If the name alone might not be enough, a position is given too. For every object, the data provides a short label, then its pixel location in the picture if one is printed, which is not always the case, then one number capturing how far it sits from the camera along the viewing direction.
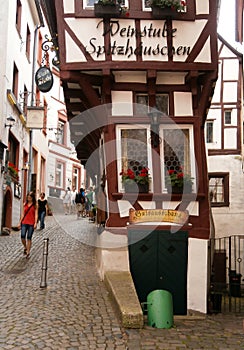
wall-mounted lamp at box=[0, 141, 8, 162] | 15.47
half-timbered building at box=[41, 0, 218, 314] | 10.09
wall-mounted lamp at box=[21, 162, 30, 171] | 20.77
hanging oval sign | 13.55
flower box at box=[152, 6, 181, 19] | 10.01
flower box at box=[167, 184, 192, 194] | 10.16
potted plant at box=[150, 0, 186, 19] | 9.96
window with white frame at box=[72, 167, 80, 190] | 37.09
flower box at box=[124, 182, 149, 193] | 10.09
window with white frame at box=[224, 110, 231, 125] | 19.52
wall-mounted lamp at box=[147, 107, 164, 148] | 10.23
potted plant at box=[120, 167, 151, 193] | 10.06
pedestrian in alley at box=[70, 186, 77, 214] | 29.05
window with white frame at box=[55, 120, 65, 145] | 33.66
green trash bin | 7.84
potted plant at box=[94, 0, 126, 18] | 9.91
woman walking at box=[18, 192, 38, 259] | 11.82
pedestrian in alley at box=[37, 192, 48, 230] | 17.81
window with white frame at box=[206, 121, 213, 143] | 19.64
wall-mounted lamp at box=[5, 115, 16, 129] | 16.41
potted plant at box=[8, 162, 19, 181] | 16.92
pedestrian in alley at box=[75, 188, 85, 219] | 25.39
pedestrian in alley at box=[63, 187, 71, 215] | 27.88
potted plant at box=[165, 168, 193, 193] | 10.11
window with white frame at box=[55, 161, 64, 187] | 33.84
